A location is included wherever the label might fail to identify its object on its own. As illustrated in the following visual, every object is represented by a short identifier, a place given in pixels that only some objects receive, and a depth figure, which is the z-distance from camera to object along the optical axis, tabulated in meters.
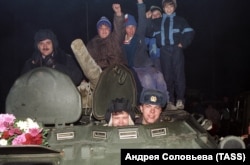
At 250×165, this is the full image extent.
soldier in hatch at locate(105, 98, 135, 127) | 4.86
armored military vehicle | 3.80
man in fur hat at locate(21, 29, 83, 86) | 6.51
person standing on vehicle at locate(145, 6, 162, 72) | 7.88
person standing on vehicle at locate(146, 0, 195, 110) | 7.40
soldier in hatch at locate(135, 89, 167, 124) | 5.07
